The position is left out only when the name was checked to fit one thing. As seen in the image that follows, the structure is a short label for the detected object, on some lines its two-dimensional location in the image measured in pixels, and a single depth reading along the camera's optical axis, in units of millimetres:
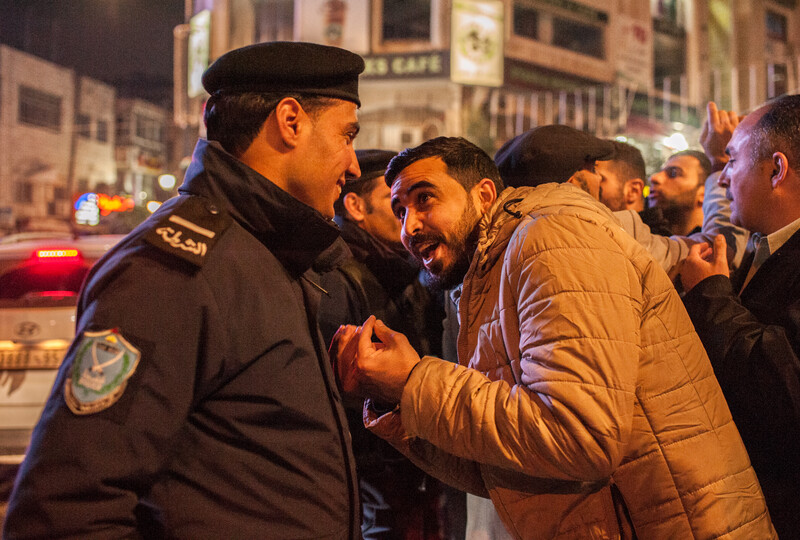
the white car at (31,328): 4156
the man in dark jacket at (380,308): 2844
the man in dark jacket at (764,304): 1898
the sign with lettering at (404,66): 23875
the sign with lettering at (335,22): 24078
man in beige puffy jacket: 1497
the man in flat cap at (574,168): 2924
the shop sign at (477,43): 23656
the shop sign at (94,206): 19453
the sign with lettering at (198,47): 25953
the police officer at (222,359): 1116
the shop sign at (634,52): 28625
